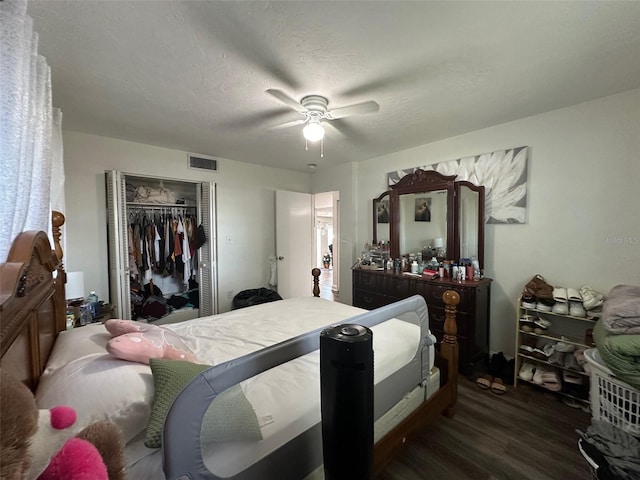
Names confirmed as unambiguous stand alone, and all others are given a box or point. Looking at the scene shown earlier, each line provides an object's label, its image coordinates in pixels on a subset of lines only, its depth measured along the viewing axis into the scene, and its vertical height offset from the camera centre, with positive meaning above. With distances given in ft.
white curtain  2.13 +1.03
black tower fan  2.72 -1.80
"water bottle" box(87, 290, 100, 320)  7.73 -2.05
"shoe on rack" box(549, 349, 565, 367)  6.88 -3.40
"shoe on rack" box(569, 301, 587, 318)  6.59 -2.04
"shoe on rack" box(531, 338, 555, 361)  7.06 -3.33
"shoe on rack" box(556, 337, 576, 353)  6.82 -3.06
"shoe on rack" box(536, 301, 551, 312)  7.06 -2.07
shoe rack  6.57 -3.06
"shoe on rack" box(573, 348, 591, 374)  6.41 -3.23
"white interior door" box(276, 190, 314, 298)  13.88 -0.50
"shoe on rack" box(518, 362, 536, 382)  7.27 -4.00
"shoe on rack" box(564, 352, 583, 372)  6.64 -3.43
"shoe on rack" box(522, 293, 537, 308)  7.31 -1.99
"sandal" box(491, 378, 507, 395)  7.09 -4.30
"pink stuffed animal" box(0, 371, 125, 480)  1.08 -1.10
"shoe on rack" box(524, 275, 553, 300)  7.23 -1.64
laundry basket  4.82 -3.31
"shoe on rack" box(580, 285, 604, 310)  6.48 -1.72
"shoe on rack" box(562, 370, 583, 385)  6.57 -3.77
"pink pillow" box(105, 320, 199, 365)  3.46 -1.55
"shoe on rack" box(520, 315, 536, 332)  7.34 -2.60
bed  2.36 -1.97
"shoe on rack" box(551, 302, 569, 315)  6.81 -2.05
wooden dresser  7.88 -2.34
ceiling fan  5.75 +2.84
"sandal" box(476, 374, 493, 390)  7.36 -4.31
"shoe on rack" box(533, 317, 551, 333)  7.20 -2.58
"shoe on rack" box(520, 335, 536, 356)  7.49 -3.33
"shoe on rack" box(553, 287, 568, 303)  6.93 -1.73
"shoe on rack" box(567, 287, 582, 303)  6.73 -1.71
